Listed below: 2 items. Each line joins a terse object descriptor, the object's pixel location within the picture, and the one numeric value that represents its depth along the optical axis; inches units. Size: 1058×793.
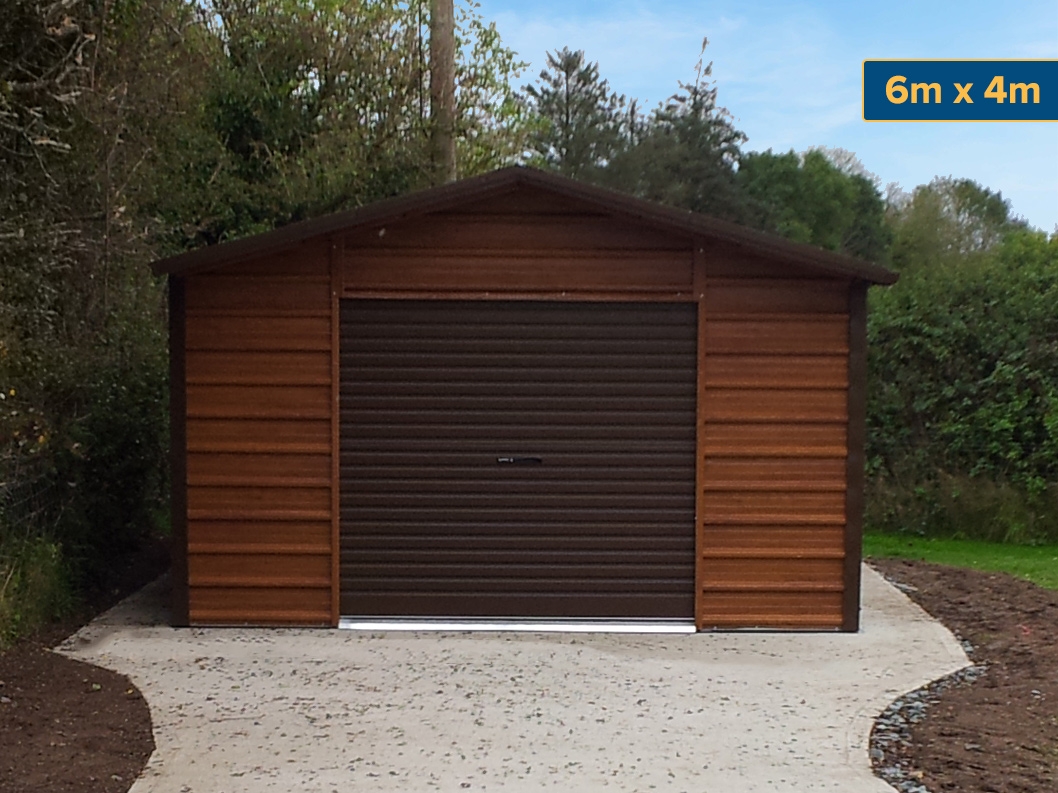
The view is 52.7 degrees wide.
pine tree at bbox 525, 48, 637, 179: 1371.8
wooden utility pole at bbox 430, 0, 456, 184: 513.0
